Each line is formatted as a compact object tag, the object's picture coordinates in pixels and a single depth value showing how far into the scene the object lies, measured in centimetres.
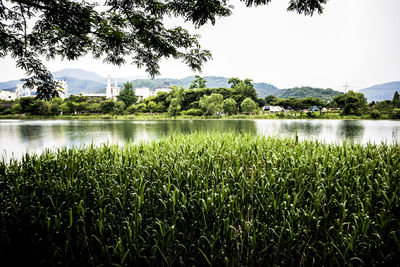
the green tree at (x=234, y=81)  7201
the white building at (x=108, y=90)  8975
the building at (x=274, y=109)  7000
